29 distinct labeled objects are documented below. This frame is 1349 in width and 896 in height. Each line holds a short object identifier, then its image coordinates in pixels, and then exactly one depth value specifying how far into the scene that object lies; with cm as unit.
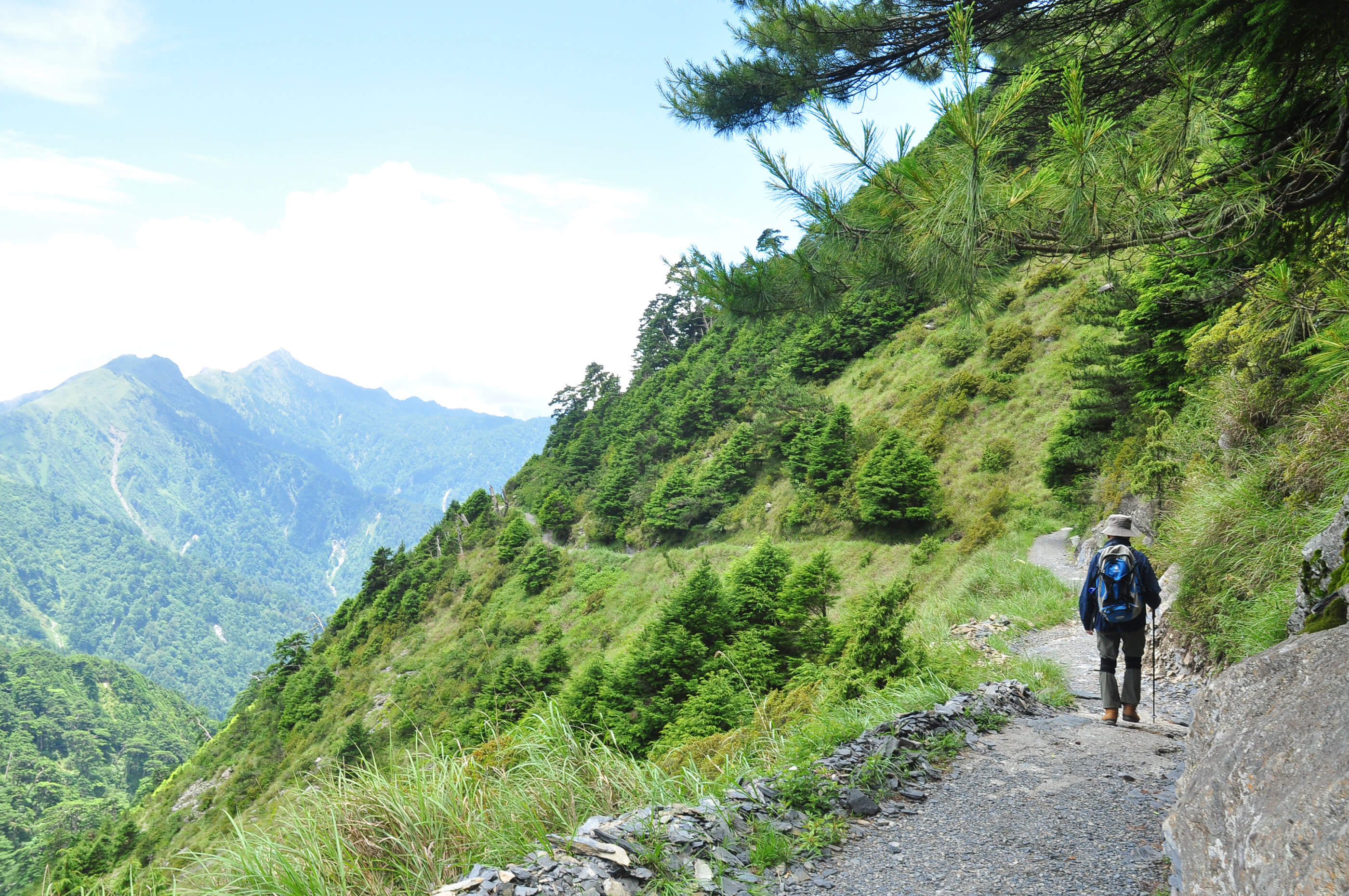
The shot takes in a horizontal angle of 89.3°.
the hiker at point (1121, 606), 492
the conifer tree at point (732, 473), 3462
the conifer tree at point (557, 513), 4541
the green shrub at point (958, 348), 2905
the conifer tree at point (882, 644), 609
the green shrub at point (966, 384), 2620
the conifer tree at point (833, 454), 2677
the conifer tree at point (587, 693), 1209
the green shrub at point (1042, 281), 2692
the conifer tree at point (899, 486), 2175
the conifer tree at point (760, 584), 1175
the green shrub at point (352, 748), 2052
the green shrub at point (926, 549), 1964
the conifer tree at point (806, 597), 1099
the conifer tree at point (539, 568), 3703
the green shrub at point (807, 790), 361
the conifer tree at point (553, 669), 1686
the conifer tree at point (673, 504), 3497
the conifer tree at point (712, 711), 886
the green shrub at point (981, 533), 1873
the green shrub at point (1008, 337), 2669
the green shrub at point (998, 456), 2200
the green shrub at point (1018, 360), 2584
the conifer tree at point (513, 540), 4188
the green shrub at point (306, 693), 3669
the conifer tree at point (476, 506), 5222
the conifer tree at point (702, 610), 1161
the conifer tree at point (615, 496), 4116
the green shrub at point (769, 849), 312
